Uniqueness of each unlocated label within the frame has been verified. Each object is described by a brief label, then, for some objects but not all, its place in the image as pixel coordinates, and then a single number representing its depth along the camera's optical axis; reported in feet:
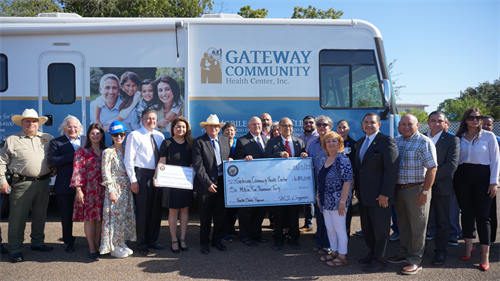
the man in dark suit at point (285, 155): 16.11
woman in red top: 14.62
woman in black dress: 15.25
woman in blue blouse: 13.56
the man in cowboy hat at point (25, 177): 14.67
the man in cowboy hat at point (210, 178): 15.26
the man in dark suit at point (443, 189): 13.85
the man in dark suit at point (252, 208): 16.38
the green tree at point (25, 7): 42.39
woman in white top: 13.99
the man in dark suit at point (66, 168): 15.20
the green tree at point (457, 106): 109.23
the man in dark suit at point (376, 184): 12.98
